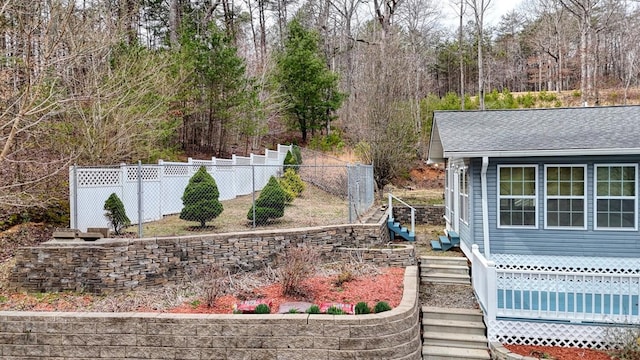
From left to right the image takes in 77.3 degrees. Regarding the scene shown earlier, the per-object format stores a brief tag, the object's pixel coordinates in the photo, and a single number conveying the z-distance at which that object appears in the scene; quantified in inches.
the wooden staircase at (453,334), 252.9
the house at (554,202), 317.1
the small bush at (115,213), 334.2
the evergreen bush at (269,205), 388.5
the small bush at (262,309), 238.2
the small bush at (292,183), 581.0
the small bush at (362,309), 236.2
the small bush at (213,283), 261.0
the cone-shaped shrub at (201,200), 358.0
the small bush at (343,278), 306.3
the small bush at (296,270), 283.7
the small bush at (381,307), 237.6
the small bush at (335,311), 234.4
